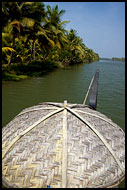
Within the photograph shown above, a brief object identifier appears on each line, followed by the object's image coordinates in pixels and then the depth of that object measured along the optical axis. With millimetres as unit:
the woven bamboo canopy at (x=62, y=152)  1647
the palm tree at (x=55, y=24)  16016
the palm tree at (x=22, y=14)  10914
